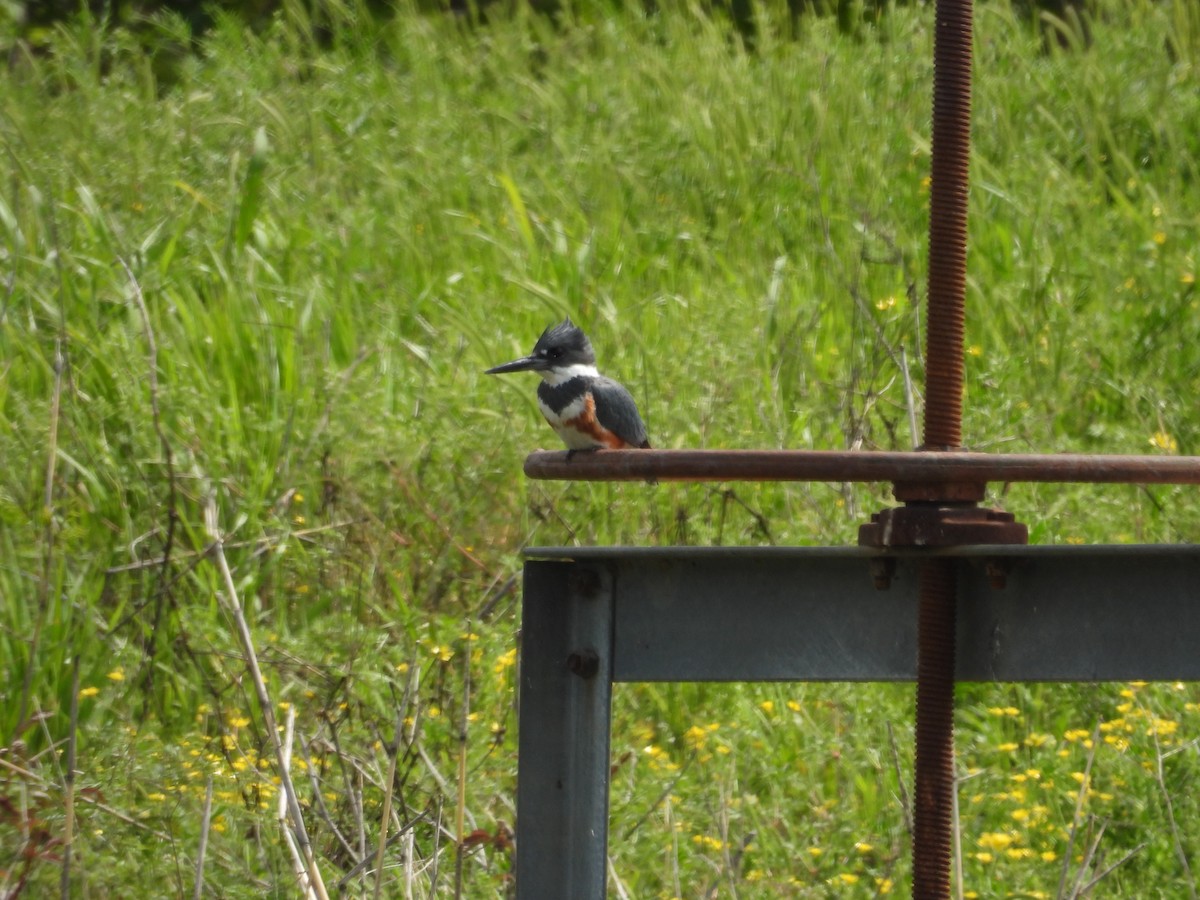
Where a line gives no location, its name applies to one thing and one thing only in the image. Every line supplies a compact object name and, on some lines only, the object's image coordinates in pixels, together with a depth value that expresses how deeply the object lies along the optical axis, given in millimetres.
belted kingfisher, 19389
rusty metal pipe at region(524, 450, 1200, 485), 17873
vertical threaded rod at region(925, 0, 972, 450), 18156
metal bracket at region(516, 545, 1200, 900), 18135
